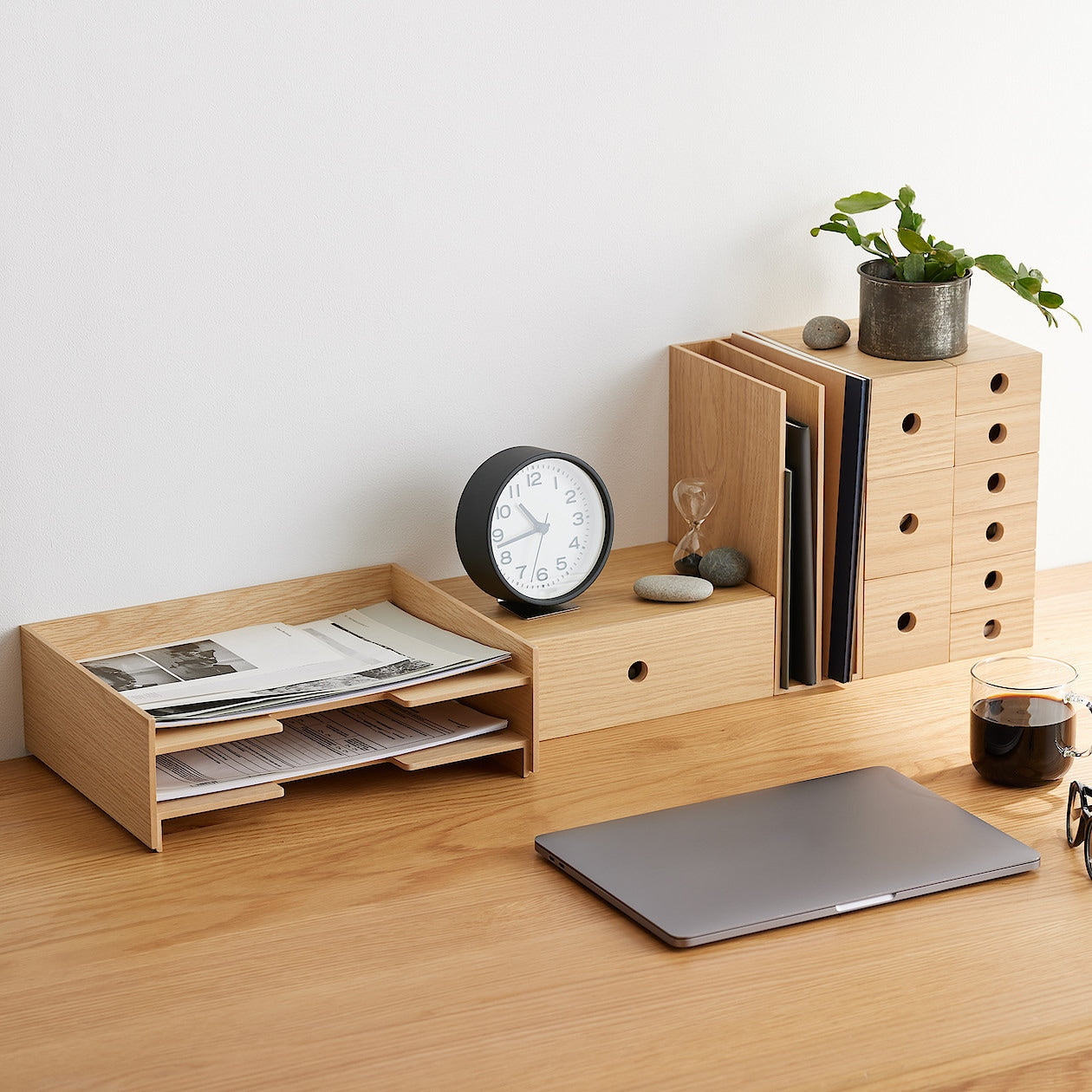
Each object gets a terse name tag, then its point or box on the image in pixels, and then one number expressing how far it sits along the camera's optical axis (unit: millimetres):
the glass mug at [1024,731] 2559
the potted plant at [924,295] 2764
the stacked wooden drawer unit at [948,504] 2755
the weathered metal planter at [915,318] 2764
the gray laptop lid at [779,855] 2385
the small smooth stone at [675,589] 2728
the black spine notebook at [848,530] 2723
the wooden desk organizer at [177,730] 2503
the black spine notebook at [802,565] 2738
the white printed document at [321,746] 2542
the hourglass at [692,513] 2769
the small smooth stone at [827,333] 2831
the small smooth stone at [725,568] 2768
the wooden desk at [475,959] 2248
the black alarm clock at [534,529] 2674
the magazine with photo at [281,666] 2543
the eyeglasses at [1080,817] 2469
